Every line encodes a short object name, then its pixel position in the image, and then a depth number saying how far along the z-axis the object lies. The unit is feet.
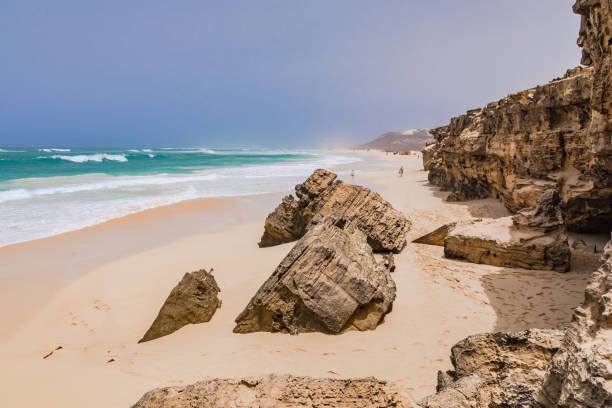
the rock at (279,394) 8.86
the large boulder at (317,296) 16.51
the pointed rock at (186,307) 18.10
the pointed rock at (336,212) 28.27
